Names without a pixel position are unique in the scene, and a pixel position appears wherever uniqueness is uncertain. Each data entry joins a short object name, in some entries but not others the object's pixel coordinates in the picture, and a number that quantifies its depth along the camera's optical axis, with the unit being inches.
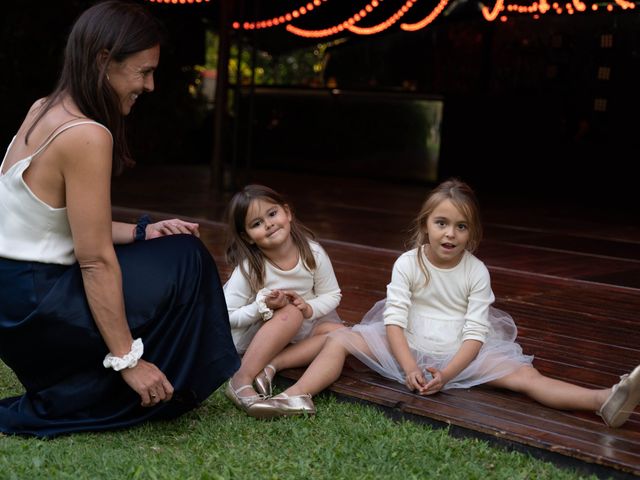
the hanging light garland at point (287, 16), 424.5
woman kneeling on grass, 114.4
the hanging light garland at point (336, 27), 440.8
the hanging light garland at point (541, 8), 410.0
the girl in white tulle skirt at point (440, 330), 131.7
